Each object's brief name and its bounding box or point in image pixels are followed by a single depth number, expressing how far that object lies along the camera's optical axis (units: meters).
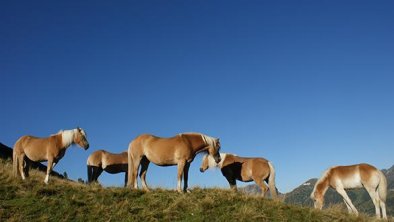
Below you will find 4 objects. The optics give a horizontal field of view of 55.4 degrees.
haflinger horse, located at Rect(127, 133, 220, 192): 14.96
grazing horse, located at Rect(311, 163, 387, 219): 18.95
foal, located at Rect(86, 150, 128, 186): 22.84
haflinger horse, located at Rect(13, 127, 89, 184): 15.28
